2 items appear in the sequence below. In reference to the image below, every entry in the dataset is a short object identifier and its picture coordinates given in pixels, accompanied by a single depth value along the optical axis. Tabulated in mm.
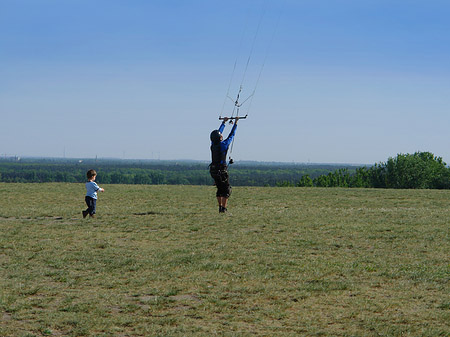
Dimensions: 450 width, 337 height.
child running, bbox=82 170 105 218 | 15344
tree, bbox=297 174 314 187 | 108044
